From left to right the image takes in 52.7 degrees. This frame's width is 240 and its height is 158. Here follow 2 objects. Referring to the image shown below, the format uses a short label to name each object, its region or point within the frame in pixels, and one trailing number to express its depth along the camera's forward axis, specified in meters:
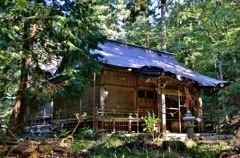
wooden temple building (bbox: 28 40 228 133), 11.58
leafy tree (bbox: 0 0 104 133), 8.71
